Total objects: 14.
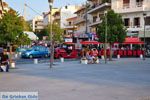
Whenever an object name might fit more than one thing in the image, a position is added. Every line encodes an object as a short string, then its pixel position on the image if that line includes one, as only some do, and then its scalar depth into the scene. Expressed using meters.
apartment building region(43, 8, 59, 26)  108.34
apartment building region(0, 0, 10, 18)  83.80
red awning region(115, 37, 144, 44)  35.49
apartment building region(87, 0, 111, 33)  49.16
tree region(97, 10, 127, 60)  28.02
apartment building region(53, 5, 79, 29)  95.75
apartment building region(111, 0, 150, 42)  42.03
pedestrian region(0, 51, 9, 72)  17.47
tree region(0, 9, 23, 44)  20.72
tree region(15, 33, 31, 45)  21.21
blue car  34.72
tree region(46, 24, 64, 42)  71.33
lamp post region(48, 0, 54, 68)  21.15
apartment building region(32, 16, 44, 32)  148.38
